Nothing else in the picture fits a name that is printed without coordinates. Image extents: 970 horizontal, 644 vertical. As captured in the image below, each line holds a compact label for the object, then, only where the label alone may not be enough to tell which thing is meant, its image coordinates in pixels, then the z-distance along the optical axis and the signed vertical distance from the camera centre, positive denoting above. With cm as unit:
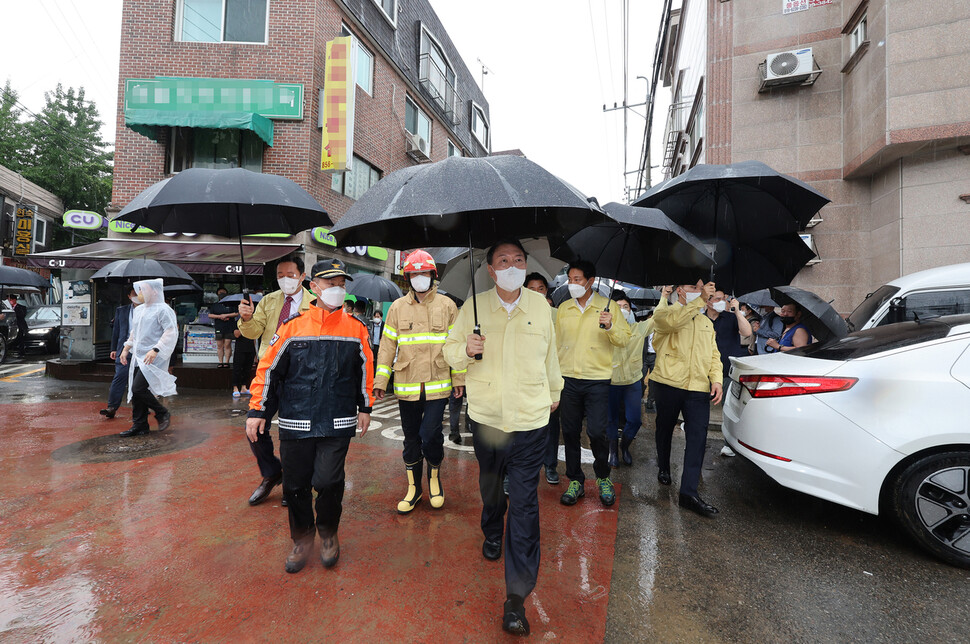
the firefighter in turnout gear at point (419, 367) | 367 -31
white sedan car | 293 -61
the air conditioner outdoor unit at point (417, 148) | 1747 +701
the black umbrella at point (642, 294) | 917 +80
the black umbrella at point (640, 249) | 348 +76
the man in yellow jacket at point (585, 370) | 385 -32
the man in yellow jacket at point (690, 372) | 379 -31
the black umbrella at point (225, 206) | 351 +103
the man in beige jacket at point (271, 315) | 381 +9
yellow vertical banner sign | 1228 +593
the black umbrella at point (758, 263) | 444 +73
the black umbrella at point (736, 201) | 358 +115
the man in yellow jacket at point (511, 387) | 248 -33
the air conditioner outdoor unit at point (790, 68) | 1031 +610
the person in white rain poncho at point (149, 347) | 566 -30
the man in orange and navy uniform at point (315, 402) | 282 -47
